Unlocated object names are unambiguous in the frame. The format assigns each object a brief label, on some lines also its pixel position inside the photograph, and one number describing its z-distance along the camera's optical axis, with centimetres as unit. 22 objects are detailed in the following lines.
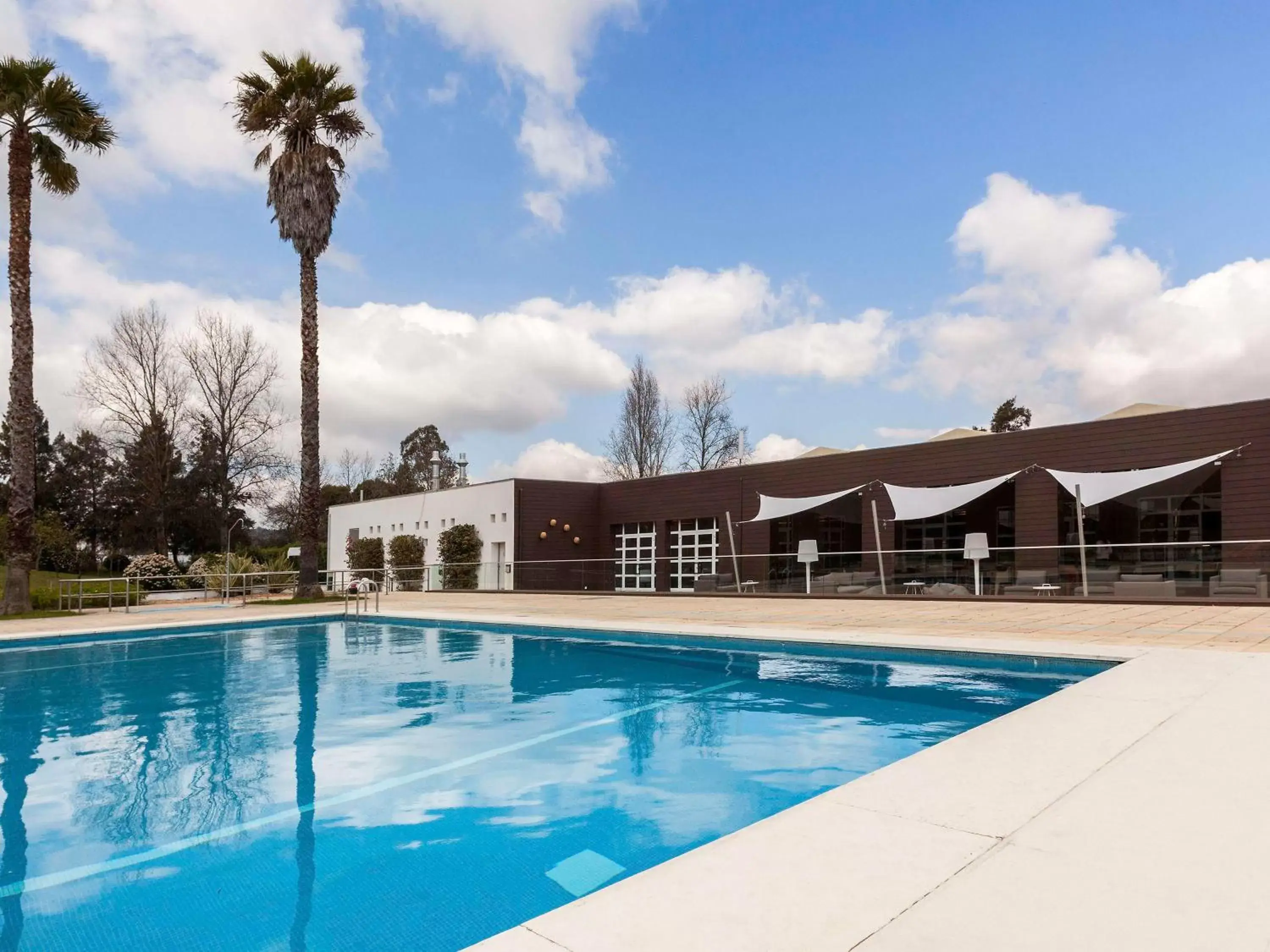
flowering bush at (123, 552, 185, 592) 2058
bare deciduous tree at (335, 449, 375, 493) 4831
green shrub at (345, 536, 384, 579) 2761
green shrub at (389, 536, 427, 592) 2561
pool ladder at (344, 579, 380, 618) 1525
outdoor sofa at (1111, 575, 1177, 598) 1145
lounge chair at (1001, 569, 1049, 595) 1261
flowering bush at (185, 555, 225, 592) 2017
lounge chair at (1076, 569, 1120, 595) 1191
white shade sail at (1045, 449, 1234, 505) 1271
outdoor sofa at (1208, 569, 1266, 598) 1066
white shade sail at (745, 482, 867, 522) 1756
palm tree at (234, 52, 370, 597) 1694
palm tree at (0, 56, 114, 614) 1420
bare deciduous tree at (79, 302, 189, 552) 2933
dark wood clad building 1266
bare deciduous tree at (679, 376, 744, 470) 3494
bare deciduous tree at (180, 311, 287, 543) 3066
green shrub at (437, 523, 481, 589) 2286
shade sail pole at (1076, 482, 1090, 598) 1211
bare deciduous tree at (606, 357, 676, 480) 3500
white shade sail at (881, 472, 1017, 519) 1491
